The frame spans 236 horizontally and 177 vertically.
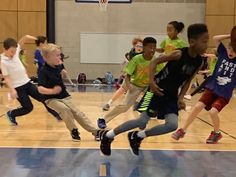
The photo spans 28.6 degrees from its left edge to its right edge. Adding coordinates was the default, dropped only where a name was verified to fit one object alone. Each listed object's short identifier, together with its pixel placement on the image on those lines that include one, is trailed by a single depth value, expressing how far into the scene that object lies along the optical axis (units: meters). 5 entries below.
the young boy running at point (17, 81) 7.16
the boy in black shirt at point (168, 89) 4.57
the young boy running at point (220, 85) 5.84
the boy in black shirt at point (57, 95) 5.71
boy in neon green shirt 6.35
